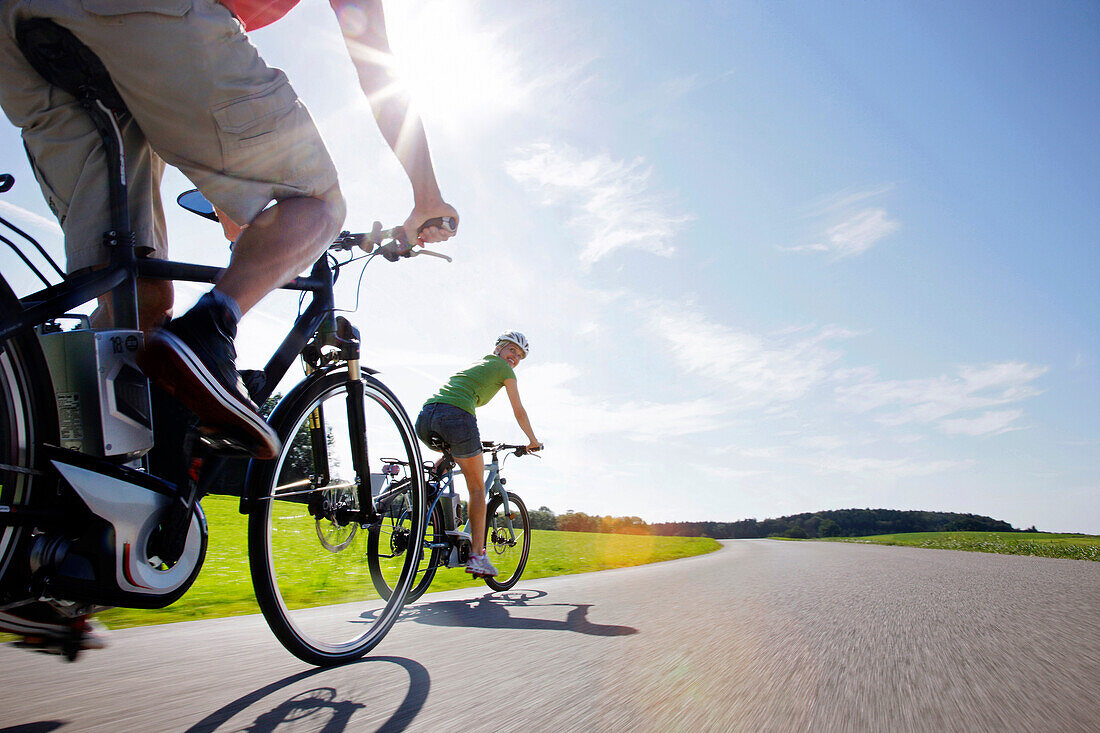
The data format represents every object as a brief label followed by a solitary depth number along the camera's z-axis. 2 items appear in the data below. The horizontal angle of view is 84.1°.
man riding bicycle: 1.45
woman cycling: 5.20
